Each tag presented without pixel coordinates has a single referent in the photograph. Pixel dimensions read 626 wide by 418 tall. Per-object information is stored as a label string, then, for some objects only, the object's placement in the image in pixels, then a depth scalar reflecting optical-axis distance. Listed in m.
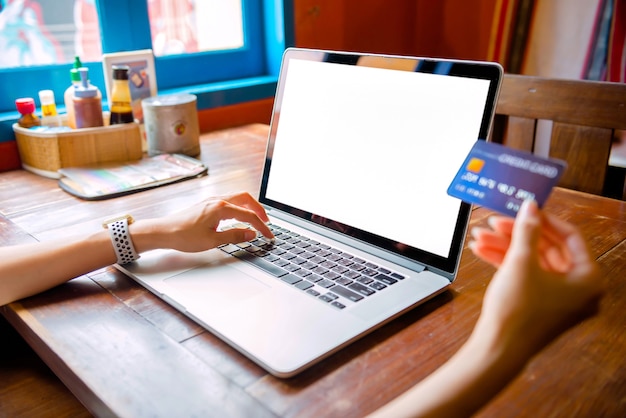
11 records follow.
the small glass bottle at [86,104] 1.28
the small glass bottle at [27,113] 1.31
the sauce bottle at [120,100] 1.32
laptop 0.63
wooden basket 1.25
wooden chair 1.23
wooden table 0.51
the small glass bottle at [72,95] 1.29
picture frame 1.37
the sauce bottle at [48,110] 1.32
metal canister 1.33
